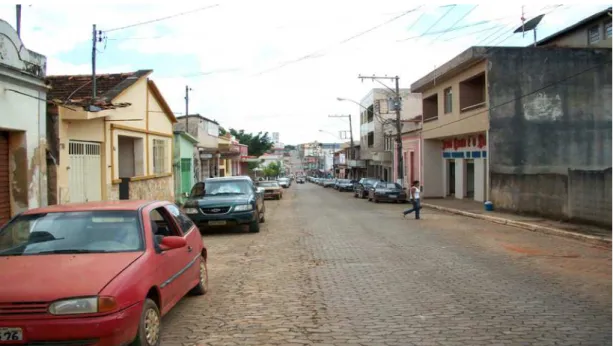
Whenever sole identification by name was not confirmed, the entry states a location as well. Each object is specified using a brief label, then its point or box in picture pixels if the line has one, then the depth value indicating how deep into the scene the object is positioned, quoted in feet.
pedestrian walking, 62.54
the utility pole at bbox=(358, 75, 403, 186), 113.37
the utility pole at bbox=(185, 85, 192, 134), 122.21
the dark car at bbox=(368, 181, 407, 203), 100.83
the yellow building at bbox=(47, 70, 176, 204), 43.70
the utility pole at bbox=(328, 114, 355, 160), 203.21
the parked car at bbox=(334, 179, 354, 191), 172.76
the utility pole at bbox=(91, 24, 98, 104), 51.45
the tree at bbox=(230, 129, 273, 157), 248.11
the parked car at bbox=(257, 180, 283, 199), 118.93
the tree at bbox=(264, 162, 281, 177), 361.18
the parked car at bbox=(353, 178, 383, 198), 119.96
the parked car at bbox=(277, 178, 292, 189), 221.54
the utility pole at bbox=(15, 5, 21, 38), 38.12
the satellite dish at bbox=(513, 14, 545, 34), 84.64
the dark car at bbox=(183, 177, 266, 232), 45.47
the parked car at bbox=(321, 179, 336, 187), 225.15
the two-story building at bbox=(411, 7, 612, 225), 74.90
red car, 12.91
